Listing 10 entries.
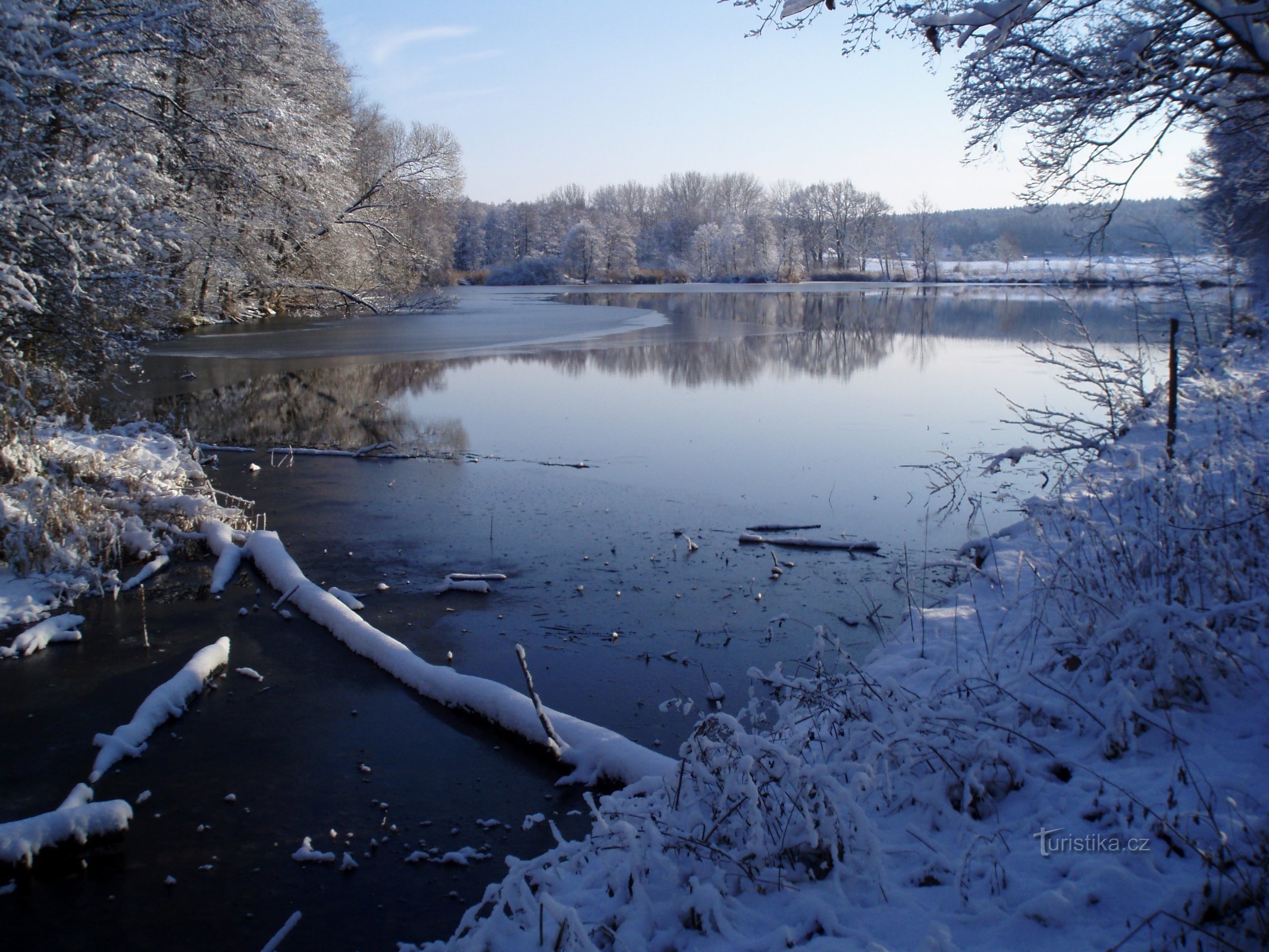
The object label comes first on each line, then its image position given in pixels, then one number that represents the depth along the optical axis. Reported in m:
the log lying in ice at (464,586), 7.35
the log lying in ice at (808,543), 8.20
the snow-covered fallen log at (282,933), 3.26
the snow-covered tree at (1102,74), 7.80
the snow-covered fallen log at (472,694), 4.57
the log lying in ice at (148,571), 7.38
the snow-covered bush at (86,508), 7.24
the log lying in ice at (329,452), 12.47
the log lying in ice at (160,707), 4.85
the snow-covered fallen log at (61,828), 3.92
